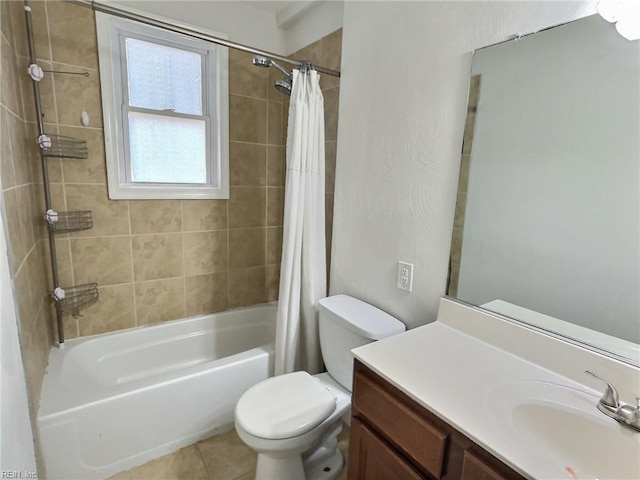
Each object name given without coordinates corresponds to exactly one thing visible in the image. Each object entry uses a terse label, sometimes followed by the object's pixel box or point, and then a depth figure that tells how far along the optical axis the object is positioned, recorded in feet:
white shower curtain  5.48
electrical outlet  4.83
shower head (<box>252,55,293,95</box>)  5.33
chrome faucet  2.56
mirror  2.98
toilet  4.18
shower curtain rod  4.35
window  6.24
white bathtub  4.68
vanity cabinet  2.51
